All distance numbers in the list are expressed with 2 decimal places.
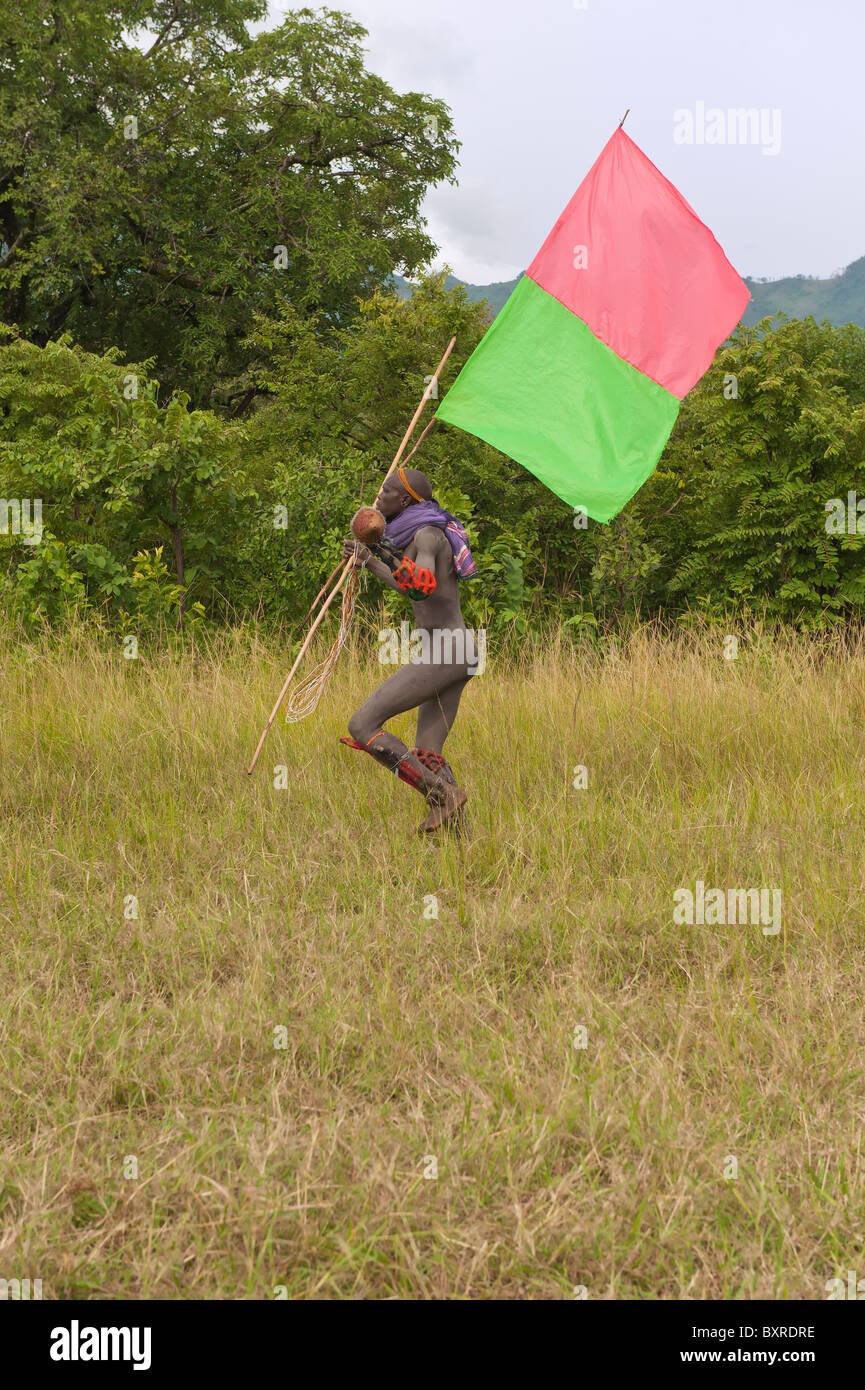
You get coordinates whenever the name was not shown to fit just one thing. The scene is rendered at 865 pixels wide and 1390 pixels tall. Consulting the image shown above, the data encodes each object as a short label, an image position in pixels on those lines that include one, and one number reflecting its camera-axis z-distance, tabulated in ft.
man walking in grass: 33.58
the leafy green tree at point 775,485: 65.82
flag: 36.45
